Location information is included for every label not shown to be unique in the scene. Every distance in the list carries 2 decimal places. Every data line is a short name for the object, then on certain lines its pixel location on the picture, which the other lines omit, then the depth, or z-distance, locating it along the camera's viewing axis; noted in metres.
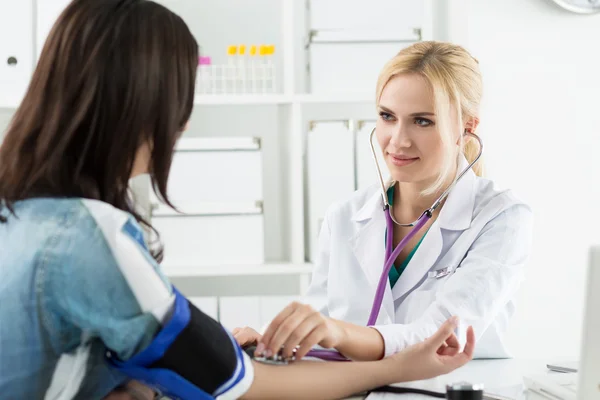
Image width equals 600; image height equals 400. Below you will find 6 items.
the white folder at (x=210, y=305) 2.45
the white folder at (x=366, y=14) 2.53
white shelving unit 2.45
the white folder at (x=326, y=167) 2.50
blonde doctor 1.46
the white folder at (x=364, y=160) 2.51
